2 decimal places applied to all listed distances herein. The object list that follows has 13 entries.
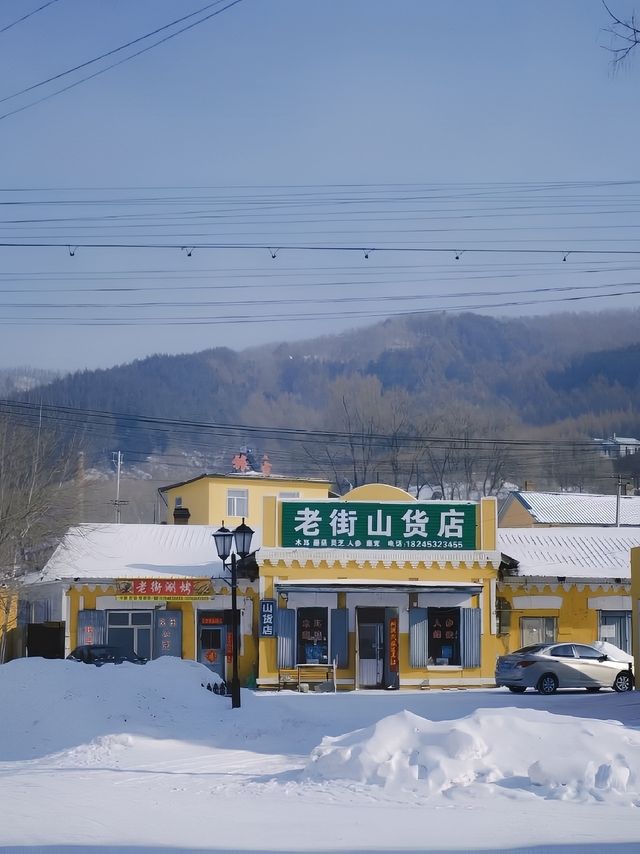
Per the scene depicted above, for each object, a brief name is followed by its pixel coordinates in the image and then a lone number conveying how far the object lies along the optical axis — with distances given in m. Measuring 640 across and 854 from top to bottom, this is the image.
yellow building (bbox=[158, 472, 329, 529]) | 51.69
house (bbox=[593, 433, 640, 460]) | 105.28
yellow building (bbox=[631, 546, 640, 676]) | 28.27
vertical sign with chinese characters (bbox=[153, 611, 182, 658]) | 36.16
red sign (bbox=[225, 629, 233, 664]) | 36.25
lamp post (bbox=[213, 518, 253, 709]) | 22.83
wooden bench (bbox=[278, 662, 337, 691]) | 34.69
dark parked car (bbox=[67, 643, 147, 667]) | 32.78
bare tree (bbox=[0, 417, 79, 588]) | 39.72
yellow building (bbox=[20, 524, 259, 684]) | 35.69
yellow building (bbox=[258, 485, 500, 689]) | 35.03
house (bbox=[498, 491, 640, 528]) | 57.31
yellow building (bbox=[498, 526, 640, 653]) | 36.62
